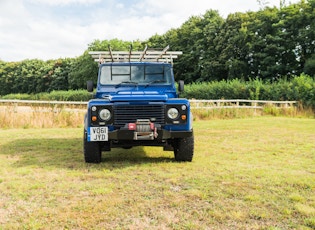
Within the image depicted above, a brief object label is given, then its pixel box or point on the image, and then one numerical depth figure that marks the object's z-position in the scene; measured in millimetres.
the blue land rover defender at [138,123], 5582
